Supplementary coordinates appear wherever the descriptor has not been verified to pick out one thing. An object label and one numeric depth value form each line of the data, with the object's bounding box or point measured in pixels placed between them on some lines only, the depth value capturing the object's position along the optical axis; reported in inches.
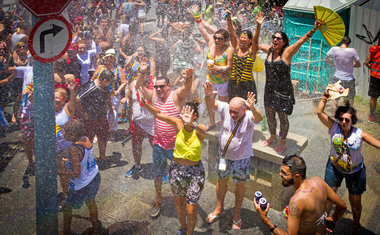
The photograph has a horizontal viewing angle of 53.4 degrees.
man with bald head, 180.9
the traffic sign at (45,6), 138.8
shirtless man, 136.3
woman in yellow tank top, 172.8
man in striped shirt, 201.0
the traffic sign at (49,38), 143.3
